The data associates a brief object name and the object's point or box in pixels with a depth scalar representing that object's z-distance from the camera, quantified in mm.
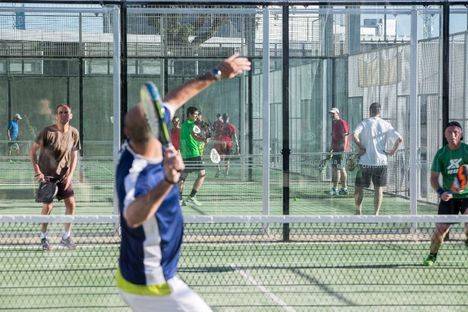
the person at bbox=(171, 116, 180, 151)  15352
